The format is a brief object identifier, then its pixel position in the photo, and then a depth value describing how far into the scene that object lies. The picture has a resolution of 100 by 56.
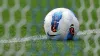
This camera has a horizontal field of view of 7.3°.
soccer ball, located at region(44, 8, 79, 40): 6.57
